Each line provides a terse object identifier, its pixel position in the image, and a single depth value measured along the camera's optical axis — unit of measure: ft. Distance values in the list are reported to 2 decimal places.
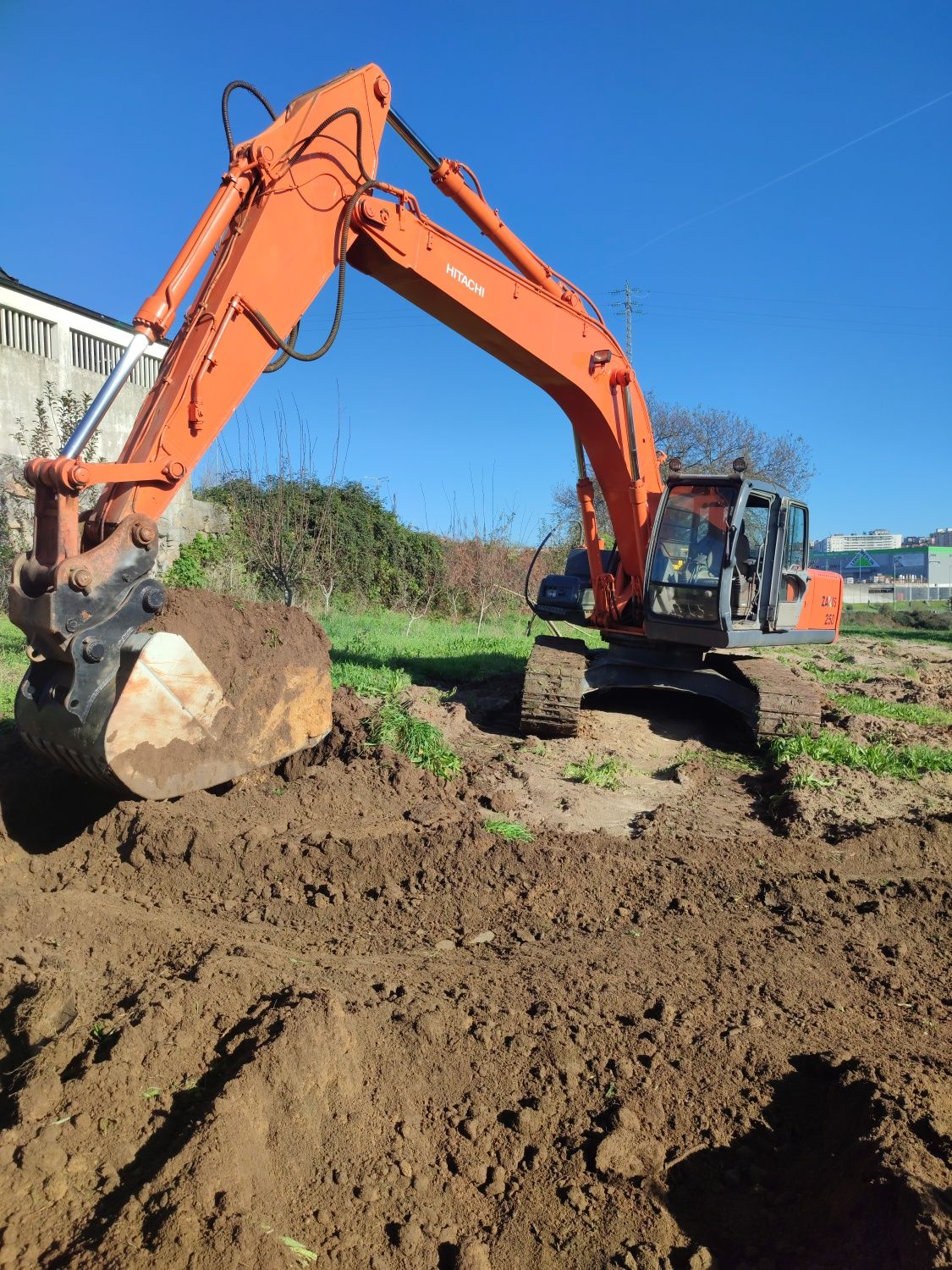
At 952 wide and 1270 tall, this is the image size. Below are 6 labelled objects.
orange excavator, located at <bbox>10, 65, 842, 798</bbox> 14.08
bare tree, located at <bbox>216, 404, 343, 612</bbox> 45.21
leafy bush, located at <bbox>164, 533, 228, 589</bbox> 43.78
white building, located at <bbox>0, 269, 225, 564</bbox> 49.93
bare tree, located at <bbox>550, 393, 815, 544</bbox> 124.67
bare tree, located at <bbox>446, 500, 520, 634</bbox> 73.00
